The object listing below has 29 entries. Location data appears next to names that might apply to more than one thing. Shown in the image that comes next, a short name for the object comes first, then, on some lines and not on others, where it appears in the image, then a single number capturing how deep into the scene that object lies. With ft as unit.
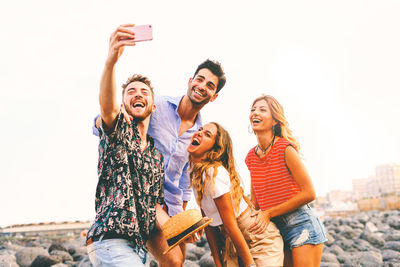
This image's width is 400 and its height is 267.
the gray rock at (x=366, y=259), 24.42
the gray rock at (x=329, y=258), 25.25
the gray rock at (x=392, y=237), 36.17
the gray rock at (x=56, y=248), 29.94
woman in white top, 10.16
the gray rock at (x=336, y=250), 29.16
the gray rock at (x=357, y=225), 50.33
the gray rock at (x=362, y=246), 31.37
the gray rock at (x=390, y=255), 27.58
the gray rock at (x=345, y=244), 32.45
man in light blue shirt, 12.48
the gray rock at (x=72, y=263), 26.81
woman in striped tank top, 10.48
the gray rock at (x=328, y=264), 23.27
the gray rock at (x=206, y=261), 24.35
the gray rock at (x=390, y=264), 24.08
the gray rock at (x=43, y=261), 25.27
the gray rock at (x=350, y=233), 38.99
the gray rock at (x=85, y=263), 23.06
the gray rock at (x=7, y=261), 23.43
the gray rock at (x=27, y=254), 25.70
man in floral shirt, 7.75
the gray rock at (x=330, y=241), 35.66
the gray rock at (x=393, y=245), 31.40
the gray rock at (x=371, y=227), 46.19
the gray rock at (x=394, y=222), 51.17
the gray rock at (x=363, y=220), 57.30
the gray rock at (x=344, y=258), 25.76
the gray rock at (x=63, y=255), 27.76
